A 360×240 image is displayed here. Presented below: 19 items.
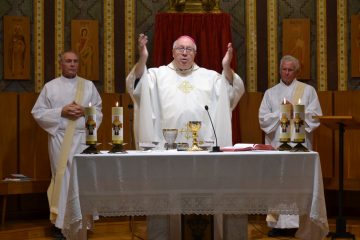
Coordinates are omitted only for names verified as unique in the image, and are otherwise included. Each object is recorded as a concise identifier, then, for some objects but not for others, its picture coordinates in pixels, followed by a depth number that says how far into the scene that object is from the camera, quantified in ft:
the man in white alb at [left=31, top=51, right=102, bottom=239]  26.81
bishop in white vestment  22.20
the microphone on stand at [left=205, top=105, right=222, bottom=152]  18.10
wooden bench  27.60
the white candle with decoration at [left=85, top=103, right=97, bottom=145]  17.74
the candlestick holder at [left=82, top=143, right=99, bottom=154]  17.72
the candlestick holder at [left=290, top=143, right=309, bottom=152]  17.84
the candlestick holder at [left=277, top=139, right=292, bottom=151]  18.26
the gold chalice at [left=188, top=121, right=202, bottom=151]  18.99
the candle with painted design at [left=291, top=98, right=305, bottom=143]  18.10
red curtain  29.73
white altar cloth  17.21
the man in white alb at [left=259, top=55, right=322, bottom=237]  28.04
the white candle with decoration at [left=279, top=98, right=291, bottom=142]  18.28
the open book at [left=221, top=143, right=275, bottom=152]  18.38
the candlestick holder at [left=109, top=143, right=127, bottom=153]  18.03
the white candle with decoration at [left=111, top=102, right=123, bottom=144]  18.07
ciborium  19.41
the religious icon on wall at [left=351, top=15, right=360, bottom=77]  31.71
